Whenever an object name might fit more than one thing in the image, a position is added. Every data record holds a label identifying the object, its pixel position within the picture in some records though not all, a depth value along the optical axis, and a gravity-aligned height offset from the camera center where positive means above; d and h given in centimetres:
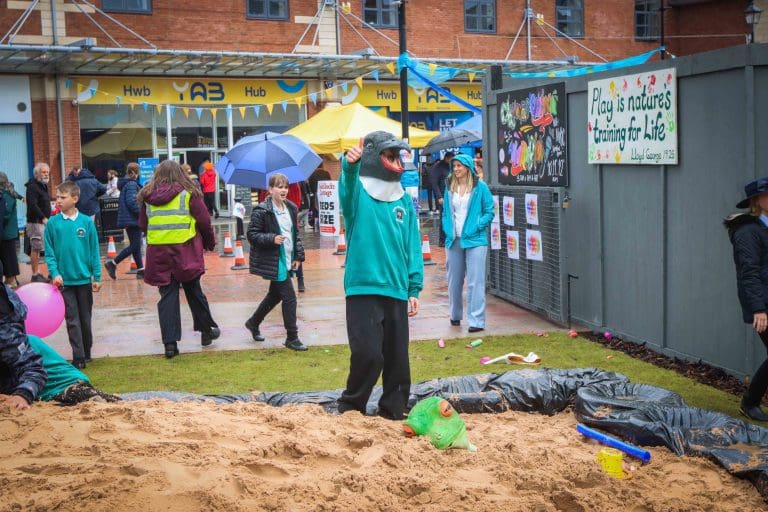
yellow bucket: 554 -164
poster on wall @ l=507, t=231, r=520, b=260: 1271 -81
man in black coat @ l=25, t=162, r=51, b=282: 1612 -18
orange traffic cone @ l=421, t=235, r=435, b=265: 1817 -125
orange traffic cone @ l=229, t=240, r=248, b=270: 1773 -122
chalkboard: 1155 +59
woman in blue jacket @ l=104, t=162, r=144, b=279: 1653 -41
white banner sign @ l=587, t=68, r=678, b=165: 938 +63
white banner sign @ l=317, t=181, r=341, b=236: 2094 -40
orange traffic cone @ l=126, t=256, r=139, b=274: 1756 -134
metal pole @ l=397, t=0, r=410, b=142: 1594 +196
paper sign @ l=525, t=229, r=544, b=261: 1199 -79
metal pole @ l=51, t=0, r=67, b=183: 2914 +226
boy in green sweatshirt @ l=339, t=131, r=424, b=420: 667 -58
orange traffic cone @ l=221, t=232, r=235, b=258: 2011 -114
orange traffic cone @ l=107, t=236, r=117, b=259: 2018 -112
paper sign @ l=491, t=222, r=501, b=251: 1320 -71
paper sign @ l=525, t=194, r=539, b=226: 1198 -32
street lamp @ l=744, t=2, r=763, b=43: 2388 +407
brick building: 2862 +415
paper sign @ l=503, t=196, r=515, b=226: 1273 -36
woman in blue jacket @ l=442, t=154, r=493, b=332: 1110 -50
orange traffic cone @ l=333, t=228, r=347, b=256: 1996 -117
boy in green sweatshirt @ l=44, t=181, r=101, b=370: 973 -65
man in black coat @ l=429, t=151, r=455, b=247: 2361 +31
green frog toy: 573 -145
